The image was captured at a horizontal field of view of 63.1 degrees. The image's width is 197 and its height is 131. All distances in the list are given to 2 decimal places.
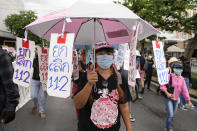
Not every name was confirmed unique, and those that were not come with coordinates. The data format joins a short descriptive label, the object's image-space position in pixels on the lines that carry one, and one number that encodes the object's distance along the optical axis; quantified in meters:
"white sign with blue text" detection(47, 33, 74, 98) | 1.66
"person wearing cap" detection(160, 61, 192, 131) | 3.50
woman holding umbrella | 1.78
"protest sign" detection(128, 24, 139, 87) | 1.96
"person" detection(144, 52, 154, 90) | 8.50
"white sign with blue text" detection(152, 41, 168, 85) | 2.25
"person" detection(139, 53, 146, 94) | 7.47
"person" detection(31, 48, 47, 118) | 4.44
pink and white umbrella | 1.69
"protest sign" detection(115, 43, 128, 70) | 4.82
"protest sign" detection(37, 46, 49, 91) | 2.82
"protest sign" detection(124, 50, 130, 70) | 4.33
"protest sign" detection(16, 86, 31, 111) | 5.45
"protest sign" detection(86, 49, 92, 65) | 4.35
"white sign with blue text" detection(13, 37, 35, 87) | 2.29
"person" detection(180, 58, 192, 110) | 6.45
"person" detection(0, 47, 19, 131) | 1.85
